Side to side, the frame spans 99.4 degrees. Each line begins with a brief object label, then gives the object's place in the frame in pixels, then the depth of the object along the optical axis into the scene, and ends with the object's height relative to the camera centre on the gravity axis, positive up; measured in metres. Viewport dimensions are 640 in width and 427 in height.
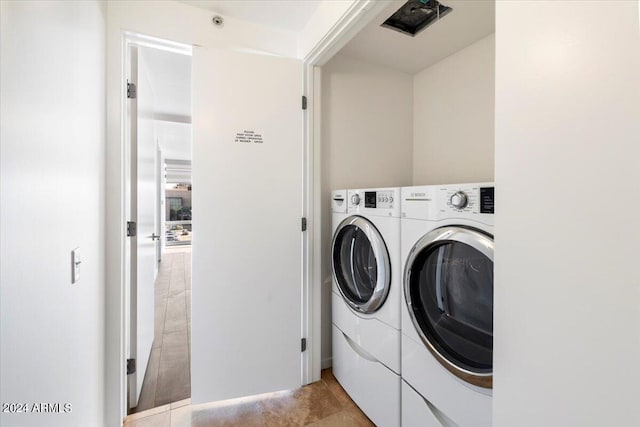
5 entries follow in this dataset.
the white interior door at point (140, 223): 1.59 -0.06
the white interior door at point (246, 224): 1.57 -0.06
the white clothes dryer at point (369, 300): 1.35 -0.49
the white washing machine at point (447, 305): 0.95 -0.37
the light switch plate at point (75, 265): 0.92 -0.18
